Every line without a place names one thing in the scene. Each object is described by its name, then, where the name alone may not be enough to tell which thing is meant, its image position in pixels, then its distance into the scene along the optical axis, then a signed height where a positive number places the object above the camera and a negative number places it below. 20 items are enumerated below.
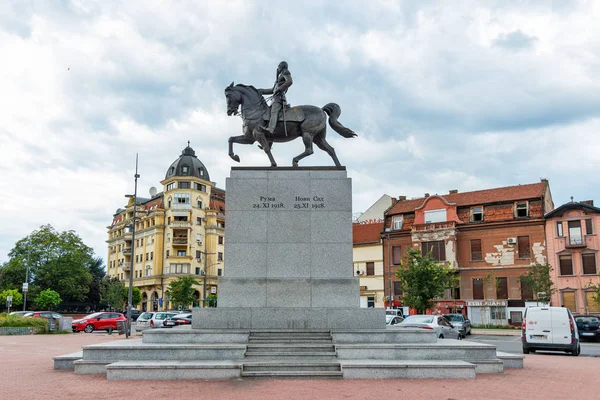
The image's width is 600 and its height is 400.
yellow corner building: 83.06 +8.76
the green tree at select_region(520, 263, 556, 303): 45.50 +0.65
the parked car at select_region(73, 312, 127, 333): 39.28 -2.06
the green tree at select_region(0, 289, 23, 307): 58.03 -0.28
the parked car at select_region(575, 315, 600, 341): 31.83 -2.17
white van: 19.70 -1.44
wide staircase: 11.64 -1.43
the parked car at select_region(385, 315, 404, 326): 29.34 -1.52
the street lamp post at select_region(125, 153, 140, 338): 32.16 -1.48
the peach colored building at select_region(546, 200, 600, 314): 47.44 +3.24
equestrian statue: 16.81 +5.22
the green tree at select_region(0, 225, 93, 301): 73.56 +3.88
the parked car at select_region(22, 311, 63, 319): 39.98 -1.54
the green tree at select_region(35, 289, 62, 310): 58.56 -0.71
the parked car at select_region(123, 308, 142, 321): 60.55 -2.35
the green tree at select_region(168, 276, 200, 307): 71.19 +0.16
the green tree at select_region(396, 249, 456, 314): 46.38 +0.73
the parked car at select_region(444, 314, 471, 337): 33.66 -1.97
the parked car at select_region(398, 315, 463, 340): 22.61 -1.33
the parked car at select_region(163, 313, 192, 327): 35.88 -1.78
